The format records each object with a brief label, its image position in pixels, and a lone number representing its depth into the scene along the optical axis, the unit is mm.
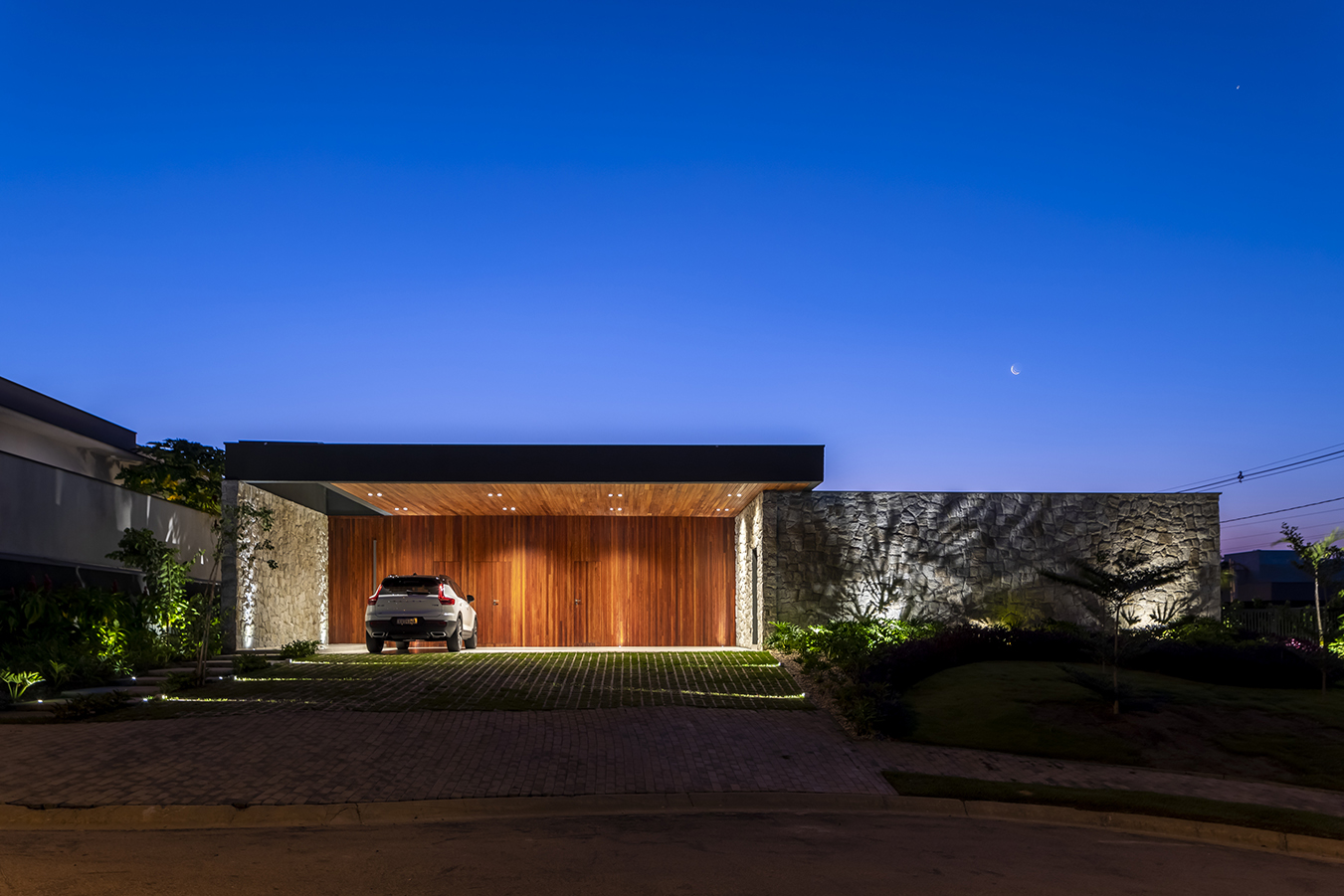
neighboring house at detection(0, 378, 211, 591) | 14516
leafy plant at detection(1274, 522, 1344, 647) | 20078
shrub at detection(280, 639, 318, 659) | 17609
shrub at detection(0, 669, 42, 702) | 12195
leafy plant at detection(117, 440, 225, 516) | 21016
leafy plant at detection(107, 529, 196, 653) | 16672
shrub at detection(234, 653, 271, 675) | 15440
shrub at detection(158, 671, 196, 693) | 13227
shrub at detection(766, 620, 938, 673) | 14758
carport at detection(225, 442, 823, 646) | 22672
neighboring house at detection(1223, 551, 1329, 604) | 50125
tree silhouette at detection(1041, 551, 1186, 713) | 12523
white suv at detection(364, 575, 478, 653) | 18828
